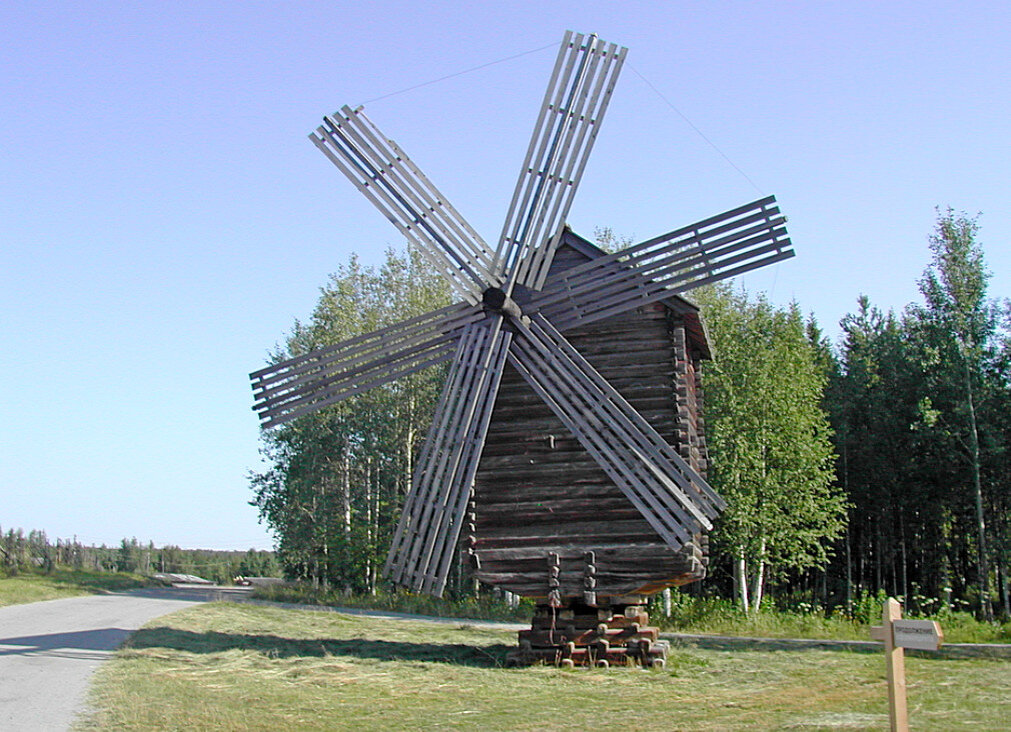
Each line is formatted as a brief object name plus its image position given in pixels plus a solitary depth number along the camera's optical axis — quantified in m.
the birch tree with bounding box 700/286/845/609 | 25.57
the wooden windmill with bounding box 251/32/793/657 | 13.45
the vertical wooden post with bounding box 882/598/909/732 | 7.47
